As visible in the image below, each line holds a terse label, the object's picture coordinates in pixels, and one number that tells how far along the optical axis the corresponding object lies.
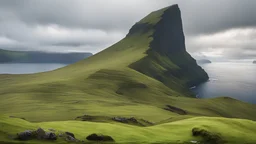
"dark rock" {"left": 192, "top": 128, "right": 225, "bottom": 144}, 64.81
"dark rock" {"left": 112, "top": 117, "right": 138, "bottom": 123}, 92.53
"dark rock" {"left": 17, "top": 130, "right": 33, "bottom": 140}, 47.13
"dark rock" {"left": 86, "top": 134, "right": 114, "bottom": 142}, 53.03
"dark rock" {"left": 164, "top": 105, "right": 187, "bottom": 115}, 179.35
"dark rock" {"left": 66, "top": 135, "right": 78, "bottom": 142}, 50.31
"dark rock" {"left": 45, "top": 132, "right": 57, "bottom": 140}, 48.62
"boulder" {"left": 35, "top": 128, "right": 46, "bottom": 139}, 48.53
